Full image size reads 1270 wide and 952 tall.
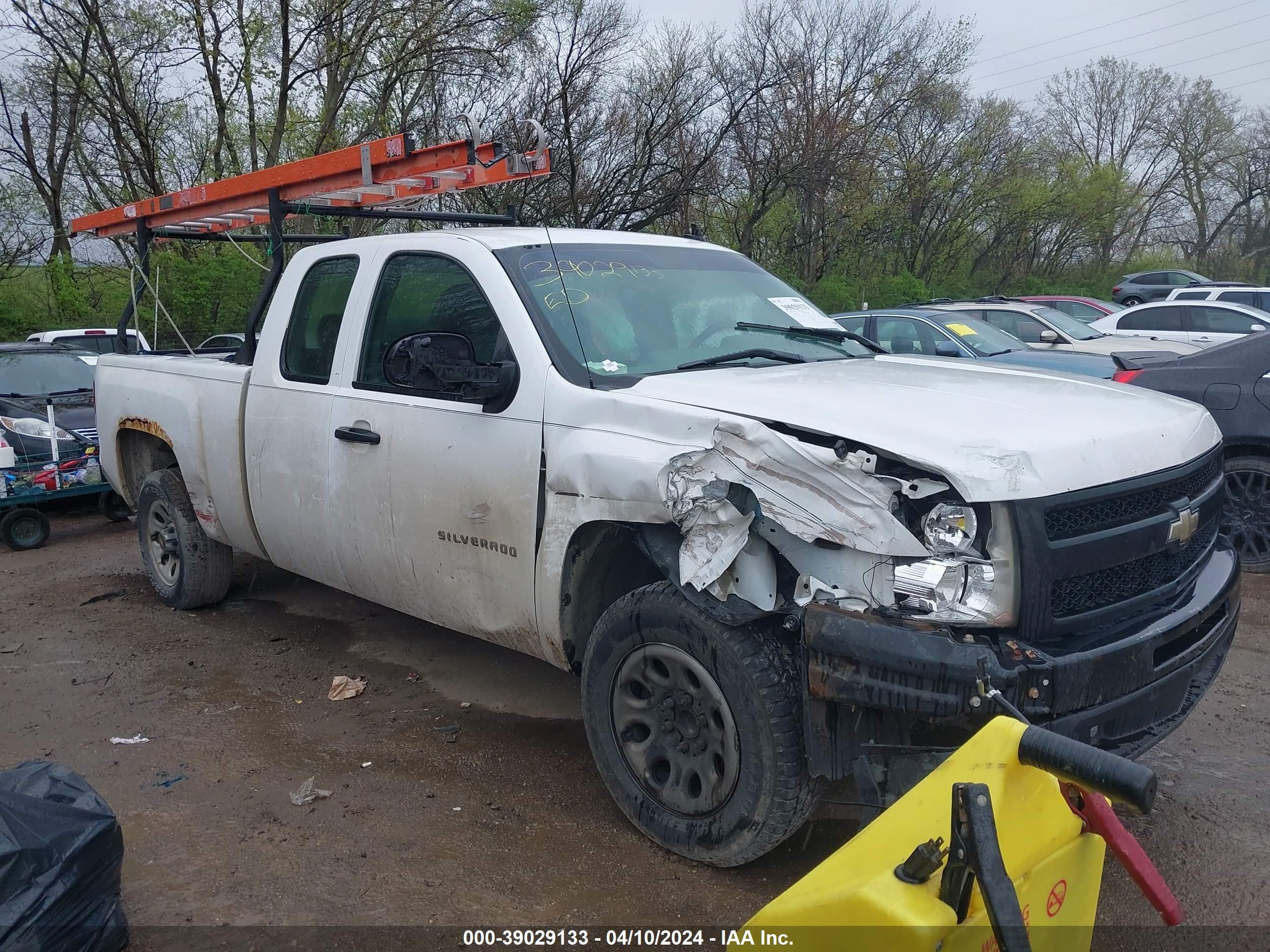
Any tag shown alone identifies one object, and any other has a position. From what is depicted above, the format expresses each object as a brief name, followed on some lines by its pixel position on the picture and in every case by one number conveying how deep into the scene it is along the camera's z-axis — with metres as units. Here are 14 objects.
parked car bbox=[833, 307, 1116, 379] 10.45
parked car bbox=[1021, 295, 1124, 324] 20.58
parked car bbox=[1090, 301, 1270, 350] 15.80
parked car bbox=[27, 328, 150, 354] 12.52
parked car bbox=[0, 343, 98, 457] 8.48
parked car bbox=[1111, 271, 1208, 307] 28.12
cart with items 8.12
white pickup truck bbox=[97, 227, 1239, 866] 2.61
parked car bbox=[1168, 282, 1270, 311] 19.41
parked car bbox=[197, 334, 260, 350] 13.83
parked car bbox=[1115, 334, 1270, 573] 6.09
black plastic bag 2.50
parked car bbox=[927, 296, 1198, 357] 12.42
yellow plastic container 1.83
